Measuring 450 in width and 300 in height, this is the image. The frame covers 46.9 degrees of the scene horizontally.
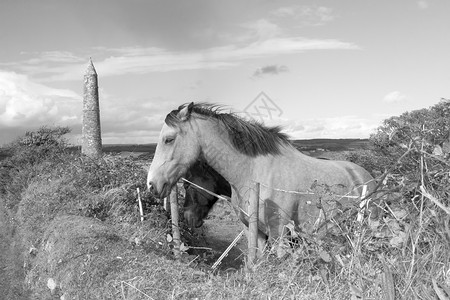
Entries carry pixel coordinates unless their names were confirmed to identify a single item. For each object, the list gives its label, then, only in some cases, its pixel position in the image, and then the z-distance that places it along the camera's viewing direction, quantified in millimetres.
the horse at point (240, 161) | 6703
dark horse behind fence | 8070
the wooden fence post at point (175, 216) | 9219
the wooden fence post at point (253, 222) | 6320
